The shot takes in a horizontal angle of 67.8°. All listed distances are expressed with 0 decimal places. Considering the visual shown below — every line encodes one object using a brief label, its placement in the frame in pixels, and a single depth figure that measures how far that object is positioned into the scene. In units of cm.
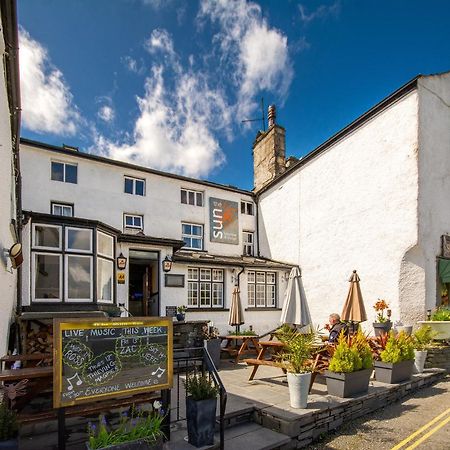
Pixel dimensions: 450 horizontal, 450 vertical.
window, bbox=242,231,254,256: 2038
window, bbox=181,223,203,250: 1788
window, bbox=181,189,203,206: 1827
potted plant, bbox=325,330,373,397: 677
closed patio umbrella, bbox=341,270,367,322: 1071
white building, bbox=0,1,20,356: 501
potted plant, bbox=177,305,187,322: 1248
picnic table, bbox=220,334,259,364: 1099
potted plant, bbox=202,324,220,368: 984
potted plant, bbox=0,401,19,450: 336
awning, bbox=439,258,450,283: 1355
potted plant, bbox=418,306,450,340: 1143
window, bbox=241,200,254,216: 2072
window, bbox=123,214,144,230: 1622
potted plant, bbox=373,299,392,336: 1199
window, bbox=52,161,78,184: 1477
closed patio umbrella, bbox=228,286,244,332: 1241
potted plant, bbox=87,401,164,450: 360
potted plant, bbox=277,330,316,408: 604
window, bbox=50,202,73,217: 1442
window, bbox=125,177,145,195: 1661
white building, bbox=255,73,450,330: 1309
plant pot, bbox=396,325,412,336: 1195
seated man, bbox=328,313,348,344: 840
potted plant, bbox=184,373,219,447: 463
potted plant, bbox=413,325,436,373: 941
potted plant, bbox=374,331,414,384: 811
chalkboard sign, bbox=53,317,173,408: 381
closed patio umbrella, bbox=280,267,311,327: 1029
